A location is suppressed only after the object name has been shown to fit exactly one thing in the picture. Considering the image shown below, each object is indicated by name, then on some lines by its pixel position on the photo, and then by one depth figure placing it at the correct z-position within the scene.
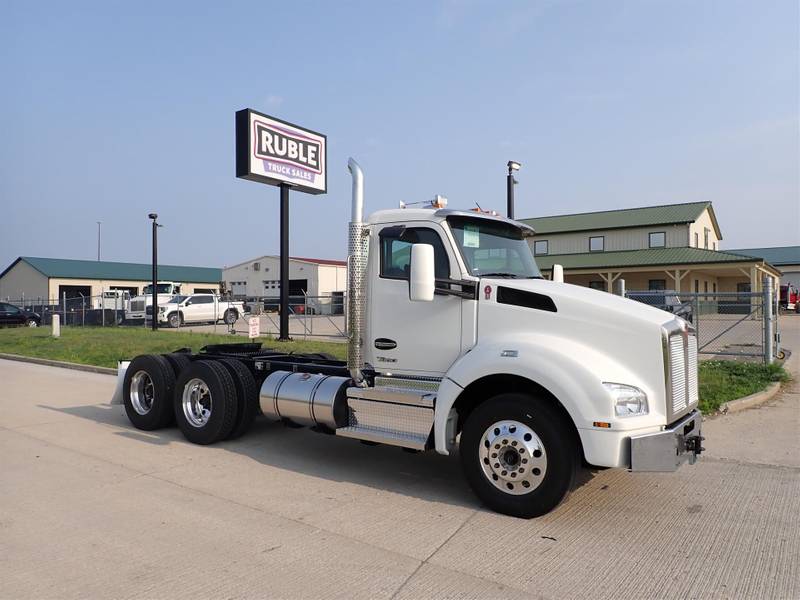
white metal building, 53.91
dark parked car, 34.34
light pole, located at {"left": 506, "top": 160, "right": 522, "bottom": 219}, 14.45
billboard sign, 16.55
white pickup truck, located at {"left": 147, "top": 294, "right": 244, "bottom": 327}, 31.62
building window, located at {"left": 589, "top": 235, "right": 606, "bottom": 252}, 41.62
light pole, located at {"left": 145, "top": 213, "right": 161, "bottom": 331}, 26.66
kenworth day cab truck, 4.60
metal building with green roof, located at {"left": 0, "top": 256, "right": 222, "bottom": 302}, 59.38
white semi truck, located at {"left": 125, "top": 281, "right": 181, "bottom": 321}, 32.71
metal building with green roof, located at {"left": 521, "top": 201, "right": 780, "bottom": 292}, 34.97
